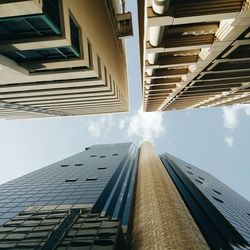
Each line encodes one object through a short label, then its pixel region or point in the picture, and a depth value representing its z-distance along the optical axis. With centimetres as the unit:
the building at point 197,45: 808
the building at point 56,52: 903
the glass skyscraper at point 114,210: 1602
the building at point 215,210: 2435
